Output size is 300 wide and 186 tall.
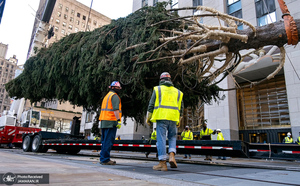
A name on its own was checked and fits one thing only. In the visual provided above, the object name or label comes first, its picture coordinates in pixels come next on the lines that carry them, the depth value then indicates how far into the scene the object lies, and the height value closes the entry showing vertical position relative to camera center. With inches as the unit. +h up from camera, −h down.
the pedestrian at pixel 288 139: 493.5 +20.4
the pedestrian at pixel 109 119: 189.8 +18.4
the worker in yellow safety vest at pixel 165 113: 159.9 +21.7
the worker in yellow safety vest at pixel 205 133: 434.5 +22.0
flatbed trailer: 234.5 -5.2
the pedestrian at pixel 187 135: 450.0 +18.0
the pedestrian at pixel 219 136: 427.8 +17.9
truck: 592.4 +34.9
